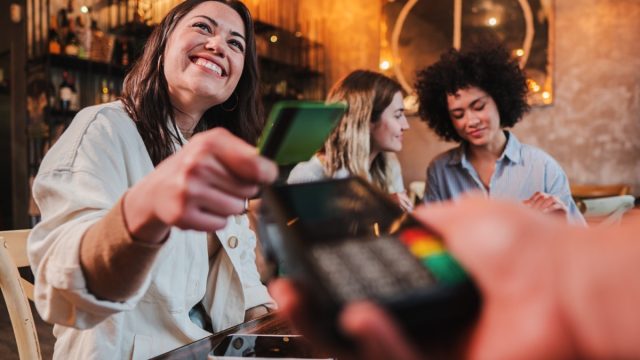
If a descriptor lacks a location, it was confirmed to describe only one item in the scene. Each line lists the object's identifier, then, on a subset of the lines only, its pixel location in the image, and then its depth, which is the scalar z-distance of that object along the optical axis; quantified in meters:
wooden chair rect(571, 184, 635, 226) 2.09
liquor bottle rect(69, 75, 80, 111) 3.46
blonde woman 2.29
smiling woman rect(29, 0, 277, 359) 0.47
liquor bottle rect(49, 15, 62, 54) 3.32
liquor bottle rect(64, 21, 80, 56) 3.42
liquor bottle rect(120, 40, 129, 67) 3.67
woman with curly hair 2.17
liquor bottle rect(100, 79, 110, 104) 3.58
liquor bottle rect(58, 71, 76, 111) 3.38
